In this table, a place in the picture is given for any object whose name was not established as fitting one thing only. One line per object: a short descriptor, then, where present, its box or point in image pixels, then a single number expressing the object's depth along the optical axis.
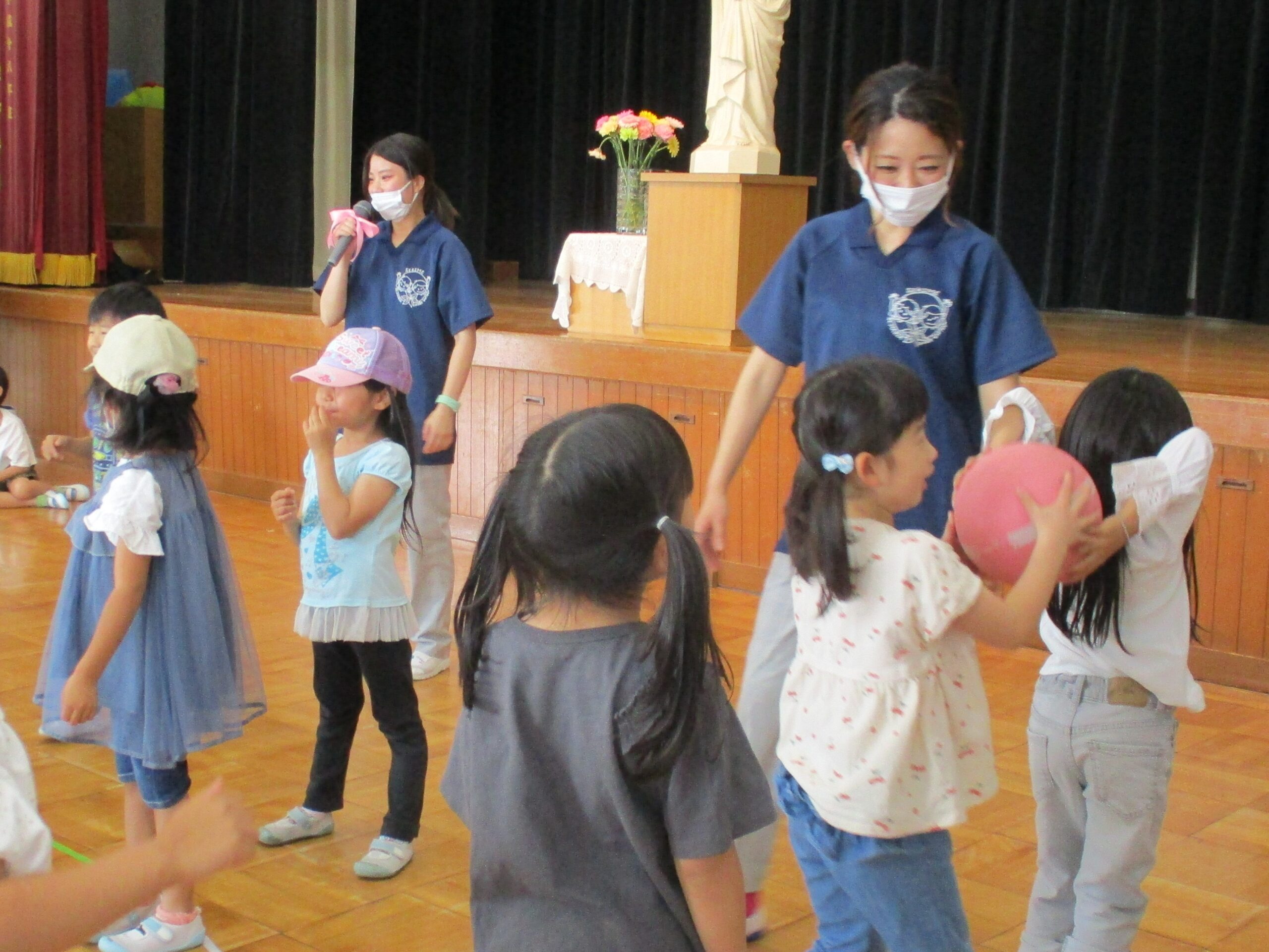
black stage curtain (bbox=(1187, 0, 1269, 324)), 7.63
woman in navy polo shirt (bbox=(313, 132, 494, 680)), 3.49
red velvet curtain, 7.50
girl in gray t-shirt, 1.21
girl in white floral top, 1.52
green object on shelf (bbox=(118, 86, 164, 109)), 8.94
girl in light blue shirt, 2.37
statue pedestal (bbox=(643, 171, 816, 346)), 4.68
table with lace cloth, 5.09
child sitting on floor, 4.71
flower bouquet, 5.99
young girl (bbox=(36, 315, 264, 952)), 2.13
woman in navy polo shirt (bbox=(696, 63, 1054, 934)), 1.99
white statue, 4.87
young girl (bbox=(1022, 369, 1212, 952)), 1.73
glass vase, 5.97
